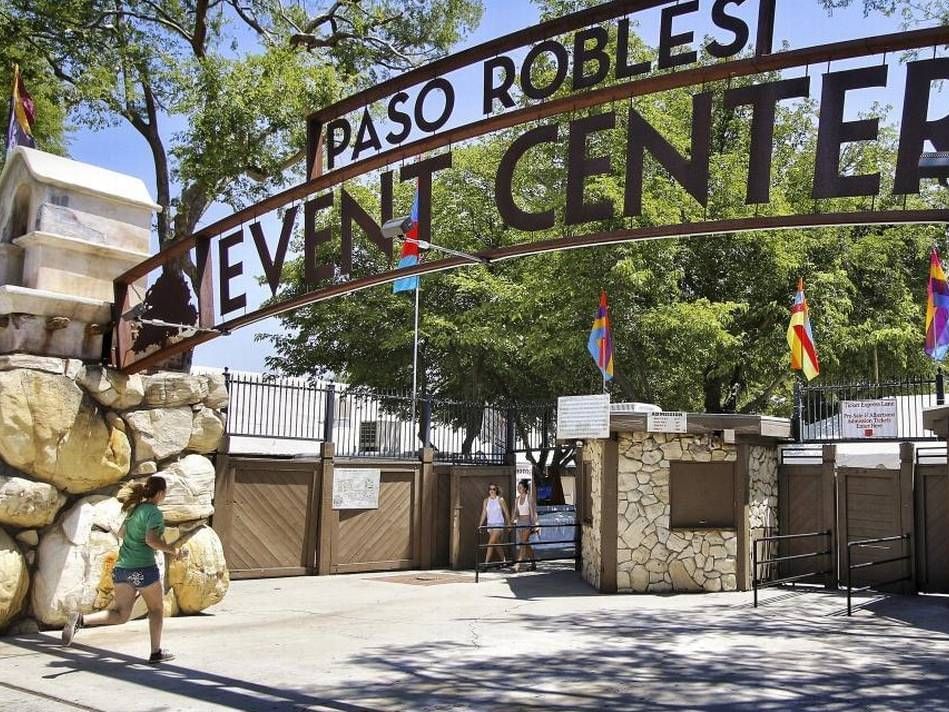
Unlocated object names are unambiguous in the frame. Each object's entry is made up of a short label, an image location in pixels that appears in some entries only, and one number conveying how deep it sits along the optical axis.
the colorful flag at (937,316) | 14.87
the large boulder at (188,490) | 10.97
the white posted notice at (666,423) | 13.66
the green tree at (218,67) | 19.27
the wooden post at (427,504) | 17.42
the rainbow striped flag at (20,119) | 12.38
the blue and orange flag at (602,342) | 16.97
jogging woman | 8.09
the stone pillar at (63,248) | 10.22
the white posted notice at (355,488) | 16.25
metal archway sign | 6.47
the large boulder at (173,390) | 11.08
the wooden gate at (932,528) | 13.74
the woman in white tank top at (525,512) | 16.97
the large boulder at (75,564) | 9.72
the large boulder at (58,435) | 9.72
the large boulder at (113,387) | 10.45
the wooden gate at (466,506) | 17.67
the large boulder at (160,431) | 10.80
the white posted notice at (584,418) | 13.62
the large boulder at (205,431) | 11.49
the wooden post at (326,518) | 15.91
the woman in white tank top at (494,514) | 16.77
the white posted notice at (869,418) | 15.04
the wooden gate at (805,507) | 14.82
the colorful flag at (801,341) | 16.14
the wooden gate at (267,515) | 14.79
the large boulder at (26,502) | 9.61
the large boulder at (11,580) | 9.41
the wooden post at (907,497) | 13.96
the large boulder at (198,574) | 10.94
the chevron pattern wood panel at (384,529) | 16.39
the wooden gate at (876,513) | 14.09
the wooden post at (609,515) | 13.67
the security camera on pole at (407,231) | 8.16
